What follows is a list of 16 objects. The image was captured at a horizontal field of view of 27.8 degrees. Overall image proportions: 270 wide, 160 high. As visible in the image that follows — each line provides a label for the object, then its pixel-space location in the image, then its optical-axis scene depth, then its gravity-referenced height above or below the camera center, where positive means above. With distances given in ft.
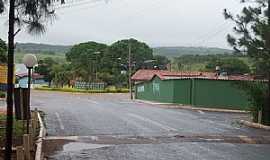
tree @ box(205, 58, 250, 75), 266.51 +7.93
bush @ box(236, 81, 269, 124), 89.96 -2.33
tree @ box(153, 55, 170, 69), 422.41 +14.83
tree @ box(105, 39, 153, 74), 377.09 +19.49
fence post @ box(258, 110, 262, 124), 87.91 -6.14
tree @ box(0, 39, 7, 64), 98.94 +5.23
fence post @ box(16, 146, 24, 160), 33.35 -4.44
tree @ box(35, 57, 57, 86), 367.50 +9.19
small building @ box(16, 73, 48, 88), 395.34 +1.17
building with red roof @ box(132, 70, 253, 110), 146.41 -3.48
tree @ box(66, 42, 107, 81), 328.76 +15.88
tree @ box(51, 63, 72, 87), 330.75 +2.76
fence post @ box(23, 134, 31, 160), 38.80 -4.73
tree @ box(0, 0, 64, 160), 29.45 +3.43
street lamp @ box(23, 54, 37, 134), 56.18 +2.03
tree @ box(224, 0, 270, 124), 82.89 +6.44
